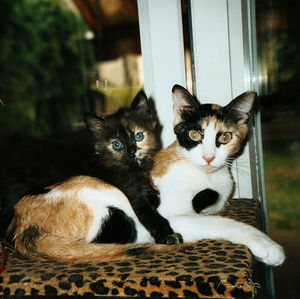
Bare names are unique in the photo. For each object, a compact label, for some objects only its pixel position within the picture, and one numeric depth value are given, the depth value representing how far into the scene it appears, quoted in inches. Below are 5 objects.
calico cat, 25.1
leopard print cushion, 22.5
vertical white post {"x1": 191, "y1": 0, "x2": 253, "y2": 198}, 30.8
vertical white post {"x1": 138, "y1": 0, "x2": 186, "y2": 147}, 31.0
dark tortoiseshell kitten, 26.2
